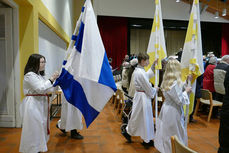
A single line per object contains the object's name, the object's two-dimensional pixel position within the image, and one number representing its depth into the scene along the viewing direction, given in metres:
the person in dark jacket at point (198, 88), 4.39
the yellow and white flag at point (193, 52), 2.57
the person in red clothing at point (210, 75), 4.91
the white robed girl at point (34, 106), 2.26
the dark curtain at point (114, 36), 11.19
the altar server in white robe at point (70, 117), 3.13
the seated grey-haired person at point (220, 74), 4.38
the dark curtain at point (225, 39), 12.42
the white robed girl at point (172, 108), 2.30
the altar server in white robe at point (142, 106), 2.94
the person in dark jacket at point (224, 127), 1.62
